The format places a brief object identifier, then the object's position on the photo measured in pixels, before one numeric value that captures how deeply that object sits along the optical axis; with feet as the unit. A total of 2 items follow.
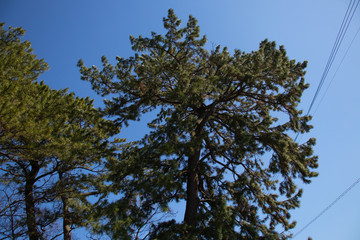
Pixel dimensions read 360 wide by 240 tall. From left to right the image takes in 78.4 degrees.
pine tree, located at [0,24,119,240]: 20.81
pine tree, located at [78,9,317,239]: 15.81
